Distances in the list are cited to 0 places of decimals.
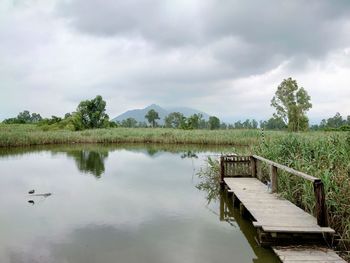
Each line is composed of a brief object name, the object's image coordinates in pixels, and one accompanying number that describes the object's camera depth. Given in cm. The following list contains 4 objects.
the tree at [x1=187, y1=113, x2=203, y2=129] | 3822
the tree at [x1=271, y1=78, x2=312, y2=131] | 3322
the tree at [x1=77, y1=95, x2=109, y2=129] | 4072
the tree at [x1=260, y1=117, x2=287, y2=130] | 3706
